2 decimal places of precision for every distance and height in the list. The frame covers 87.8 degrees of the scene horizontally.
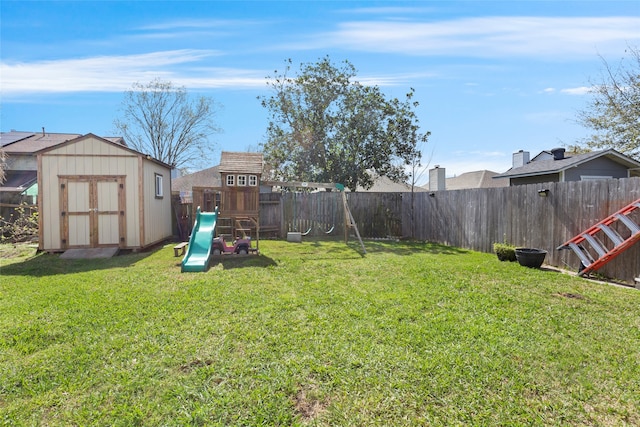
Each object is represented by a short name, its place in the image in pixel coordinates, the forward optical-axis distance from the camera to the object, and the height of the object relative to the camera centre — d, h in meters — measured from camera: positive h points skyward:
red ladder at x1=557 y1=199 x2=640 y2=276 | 5.31 -0.63
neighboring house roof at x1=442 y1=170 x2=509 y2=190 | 26.69 +2.04
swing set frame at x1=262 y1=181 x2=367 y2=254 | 9.95 +0.60
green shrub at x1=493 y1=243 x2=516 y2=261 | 7.23 -1.05
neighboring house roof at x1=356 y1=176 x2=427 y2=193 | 30.92 +1.71
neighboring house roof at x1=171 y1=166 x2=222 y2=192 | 29.09 +2.31
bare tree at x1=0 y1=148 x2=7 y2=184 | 8.38 +1.24
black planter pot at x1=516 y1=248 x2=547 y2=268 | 6.53 -1.06
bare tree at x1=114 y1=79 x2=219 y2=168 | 24.69 +6.41
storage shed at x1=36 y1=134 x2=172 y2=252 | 8.65 +0.27
